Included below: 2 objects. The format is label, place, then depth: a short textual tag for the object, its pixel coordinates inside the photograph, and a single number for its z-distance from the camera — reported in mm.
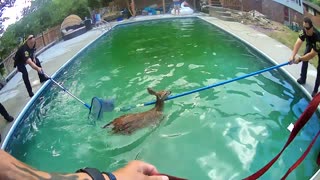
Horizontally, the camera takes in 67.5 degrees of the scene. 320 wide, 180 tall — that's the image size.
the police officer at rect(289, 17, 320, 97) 4443
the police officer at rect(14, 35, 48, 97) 6132
